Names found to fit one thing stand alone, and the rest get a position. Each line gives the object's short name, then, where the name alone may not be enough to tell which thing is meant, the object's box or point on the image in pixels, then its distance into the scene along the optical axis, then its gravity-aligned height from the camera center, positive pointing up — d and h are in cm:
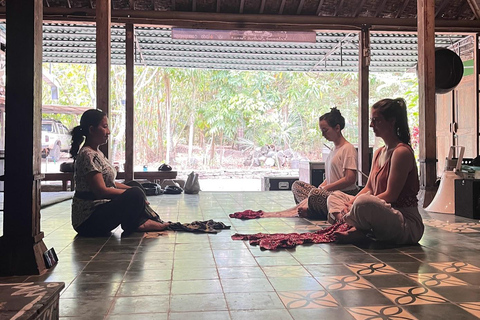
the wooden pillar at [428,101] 639 +89
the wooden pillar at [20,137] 276 +17
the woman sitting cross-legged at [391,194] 342 -23
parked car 1423 +86
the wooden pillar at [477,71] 852 +174
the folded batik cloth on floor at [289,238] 354 -60
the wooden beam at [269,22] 787 +252
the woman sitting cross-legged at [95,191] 377 -22
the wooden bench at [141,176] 860 -21
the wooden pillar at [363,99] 823 +118
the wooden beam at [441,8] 805 +278
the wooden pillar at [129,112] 790 +90
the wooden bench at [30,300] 138 -44
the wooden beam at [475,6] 803 +279
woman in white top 464 -4
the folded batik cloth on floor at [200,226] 421 -58
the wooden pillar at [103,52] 645 +159
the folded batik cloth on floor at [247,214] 508 -56
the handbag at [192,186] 786 -37
